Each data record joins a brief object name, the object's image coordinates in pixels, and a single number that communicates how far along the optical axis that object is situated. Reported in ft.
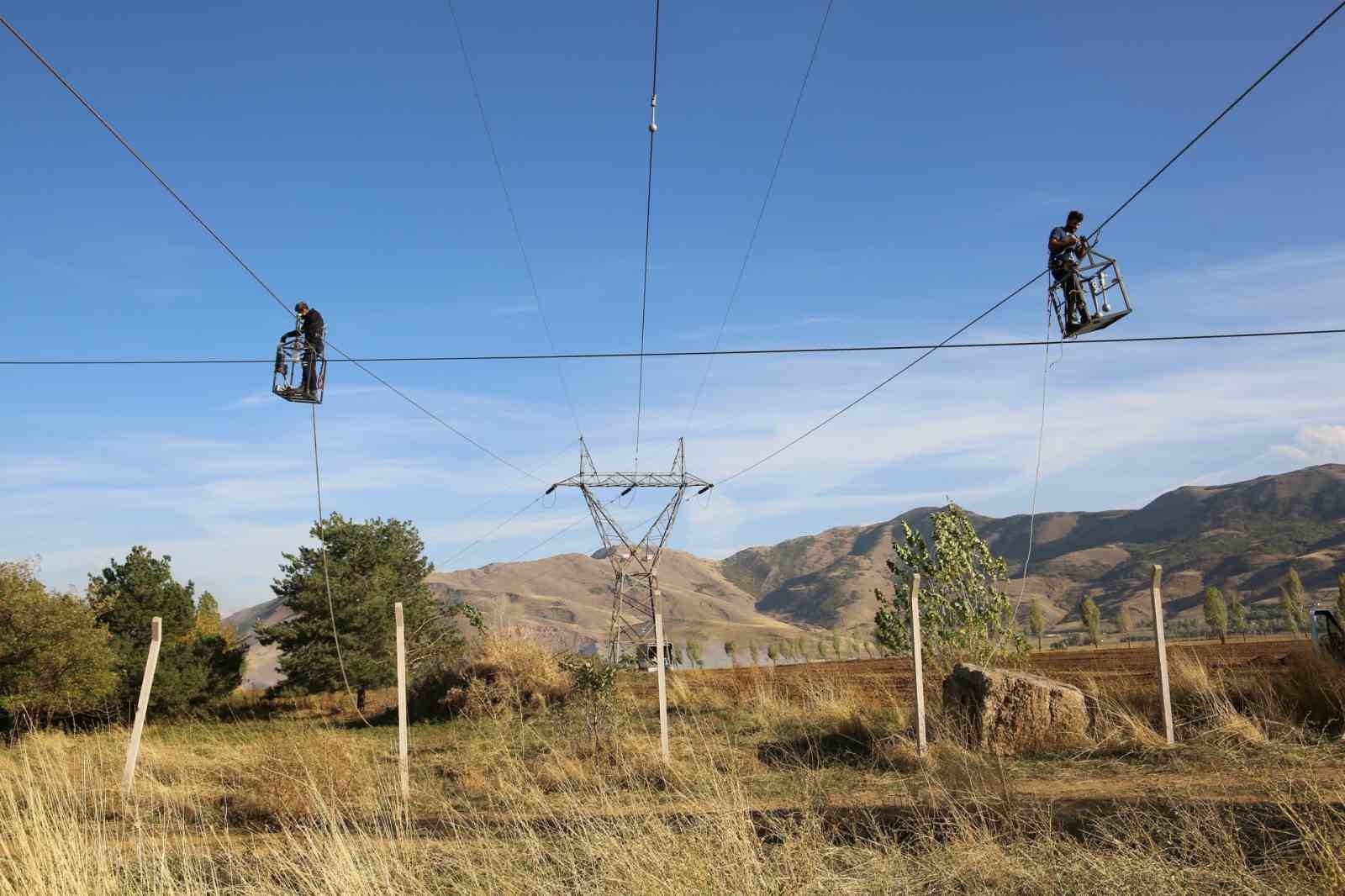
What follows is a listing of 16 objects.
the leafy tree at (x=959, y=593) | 79.56
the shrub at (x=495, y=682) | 79.41
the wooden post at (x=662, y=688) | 46.98
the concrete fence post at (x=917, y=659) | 46.19
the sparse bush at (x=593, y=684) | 57.31
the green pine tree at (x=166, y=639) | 112.27
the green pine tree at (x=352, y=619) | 121.08
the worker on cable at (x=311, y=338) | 45.29
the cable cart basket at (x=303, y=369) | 44.65
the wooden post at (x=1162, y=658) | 44.16
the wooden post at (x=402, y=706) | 40.81
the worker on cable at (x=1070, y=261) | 37.58
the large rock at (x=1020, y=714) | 46.75
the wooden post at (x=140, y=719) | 45.37
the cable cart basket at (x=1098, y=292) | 36.29
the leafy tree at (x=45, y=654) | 87.30
